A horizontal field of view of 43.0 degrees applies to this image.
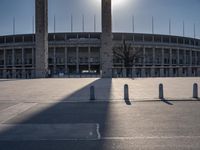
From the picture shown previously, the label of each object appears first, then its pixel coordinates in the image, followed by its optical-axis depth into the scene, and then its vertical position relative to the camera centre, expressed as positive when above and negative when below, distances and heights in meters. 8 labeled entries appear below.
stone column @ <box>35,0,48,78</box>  43.62 +6.48
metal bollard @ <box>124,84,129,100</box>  13.25 -1.00
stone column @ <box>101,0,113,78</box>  42.78 +6.19
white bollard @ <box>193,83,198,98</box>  13.30 -0.86
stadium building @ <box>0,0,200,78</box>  73.94 +7.60
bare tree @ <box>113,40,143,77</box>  57.69 +5.07
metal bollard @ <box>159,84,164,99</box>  13.22 -0.90
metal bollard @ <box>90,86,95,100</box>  13.06 -1.02
